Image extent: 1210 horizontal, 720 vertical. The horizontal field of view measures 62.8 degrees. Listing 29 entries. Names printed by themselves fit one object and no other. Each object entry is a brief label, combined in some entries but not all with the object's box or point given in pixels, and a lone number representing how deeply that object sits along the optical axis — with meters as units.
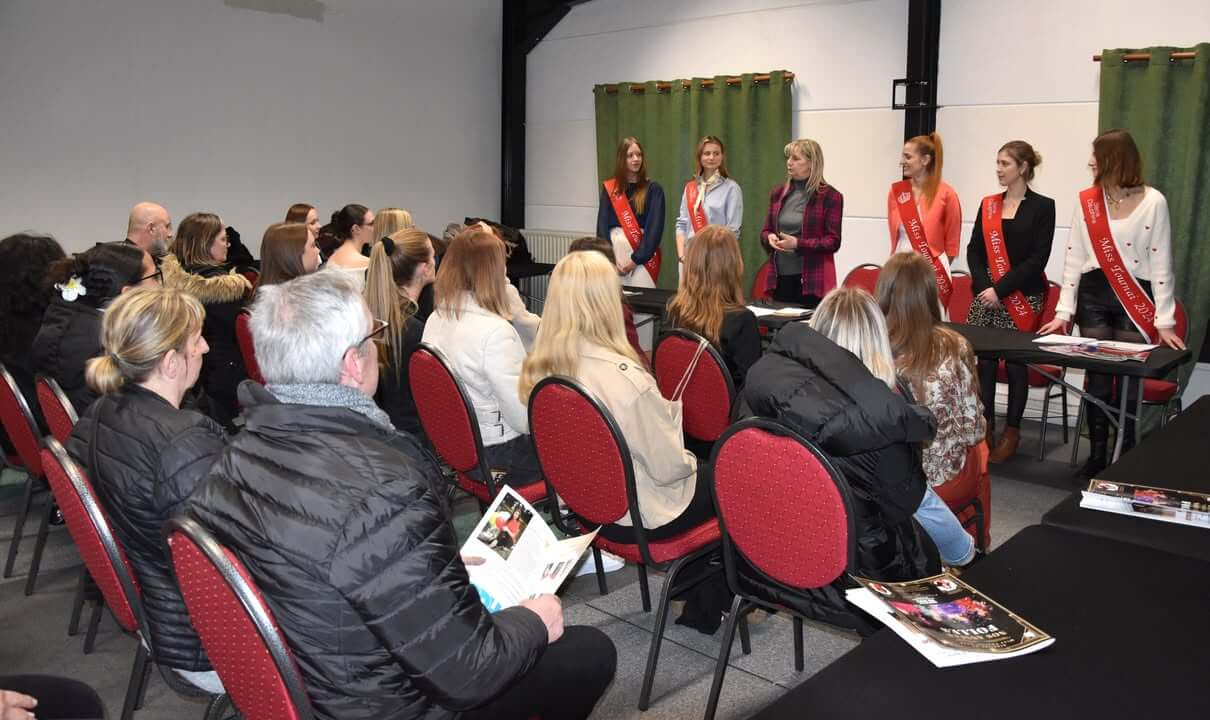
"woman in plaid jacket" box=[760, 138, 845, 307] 5.44
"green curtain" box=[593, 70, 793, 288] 6.85
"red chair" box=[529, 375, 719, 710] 2.40
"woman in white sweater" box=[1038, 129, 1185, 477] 4.35
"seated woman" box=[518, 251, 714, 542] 2.50
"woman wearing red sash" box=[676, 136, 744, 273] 6.12
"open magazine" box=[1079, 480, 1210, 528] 1.98
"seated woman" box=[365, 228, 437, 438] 3.36
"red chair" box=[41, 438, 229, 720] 1.78
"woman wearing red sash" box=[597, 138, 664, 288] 6.41
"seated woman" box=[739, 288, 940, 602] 2.02
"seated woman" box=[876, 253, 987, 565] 2.77
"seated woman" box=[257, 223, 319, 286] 4.06
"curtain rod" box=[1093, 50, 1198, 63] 4.96
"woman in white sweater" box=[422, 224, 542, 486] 3.05
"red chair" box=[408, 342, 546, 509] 2.89
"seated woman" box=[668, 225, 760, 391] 3.50
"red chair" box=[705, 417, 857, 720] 1.95
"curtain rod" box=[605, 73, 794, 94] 6.83
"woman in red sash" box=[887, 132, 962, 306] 5.24
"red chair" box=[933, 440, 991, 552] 2.83
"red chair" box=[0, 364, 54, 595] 2.85
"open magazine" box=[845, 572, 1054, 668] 1.40
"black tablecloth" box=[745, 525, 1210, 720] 1.27
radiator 8.46
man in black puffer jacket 1.37
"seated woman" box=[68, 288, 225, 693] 1.87
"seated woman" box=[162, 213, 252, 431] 4.39
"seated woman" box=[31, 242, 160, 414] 3.17
